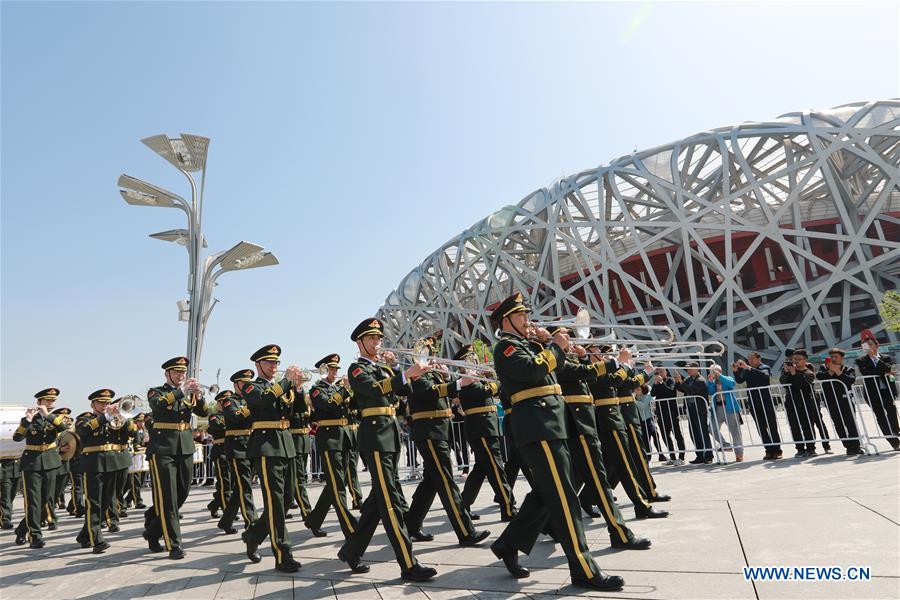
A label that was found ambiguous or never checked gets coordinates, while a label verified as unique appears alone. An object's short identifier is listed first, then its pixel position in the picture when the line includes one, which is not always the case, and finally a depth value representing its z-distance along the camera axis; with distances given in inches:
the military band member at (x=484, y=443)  250.2
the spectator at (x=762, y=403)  390.6
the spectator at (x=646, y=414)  446.0
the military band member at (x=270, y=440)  208.2
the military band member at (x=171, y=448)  252.1
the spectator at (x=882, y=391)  366.6
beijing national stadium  1288.1
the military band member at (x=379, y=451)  182.1
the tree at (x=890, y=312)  1181.7
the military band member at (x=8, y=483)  398.8
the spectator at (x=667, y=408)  434.9
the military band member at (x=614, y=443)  225.9
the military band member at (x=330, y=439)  241.0
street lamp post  568.7
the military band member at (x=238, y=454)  268.7
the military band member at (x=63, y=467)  391.2
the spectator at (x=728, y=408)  400.3
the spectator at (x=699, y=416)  410.6
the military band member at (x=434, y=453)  214.7
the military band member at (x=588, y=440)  185.8
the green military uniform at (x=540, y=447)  154.4
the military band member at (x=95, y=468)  283.1
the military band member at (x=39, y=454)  324.5
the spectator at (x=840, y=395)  360.5
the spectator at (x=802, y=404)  380.8
